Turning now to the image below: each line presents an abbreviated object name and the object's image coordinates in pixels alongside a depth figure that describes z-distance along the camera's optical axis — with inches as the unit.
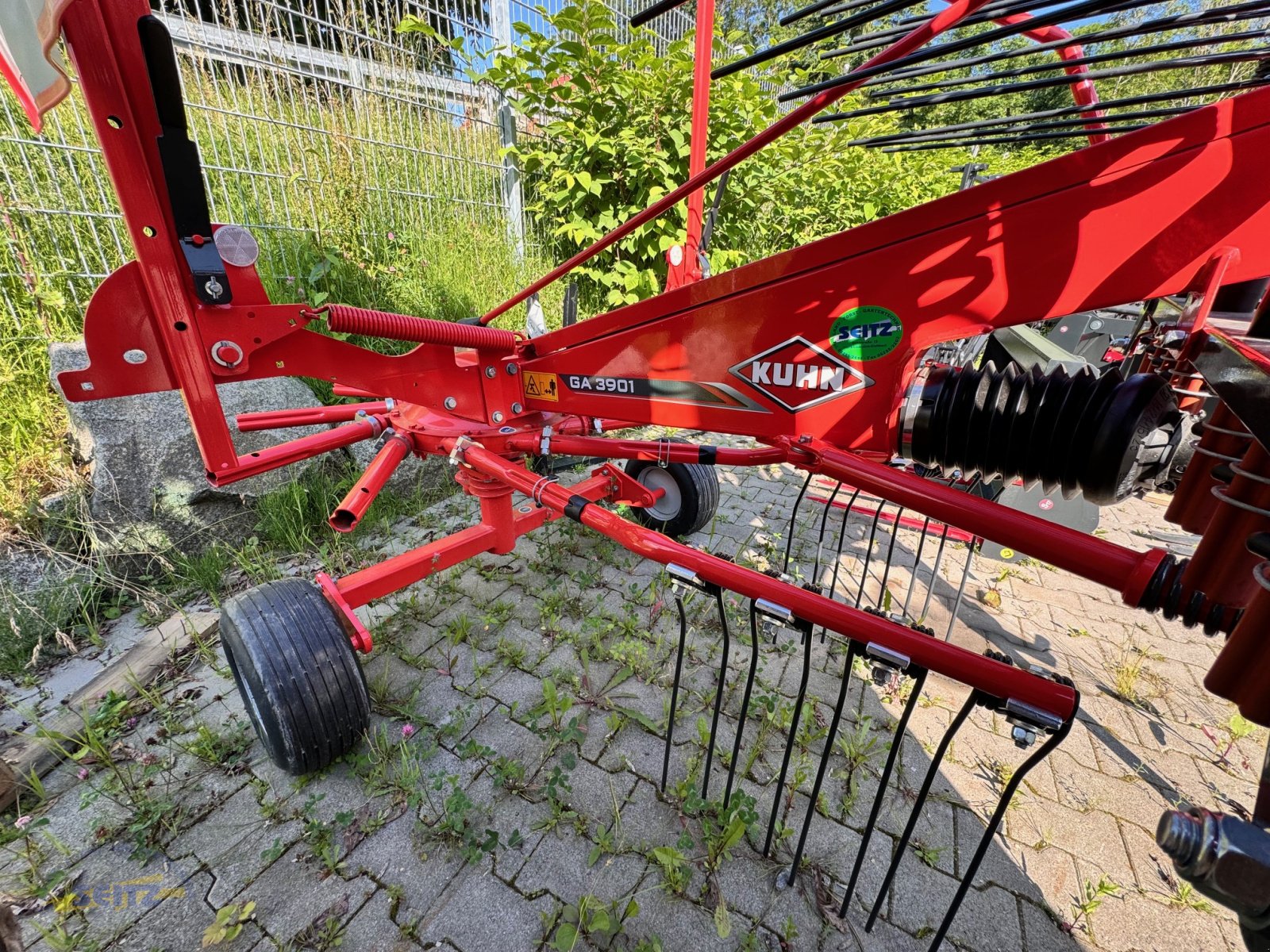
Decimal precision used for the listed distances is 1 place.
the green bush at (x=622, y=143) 183.6
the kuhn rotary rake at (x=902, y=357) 38.3
